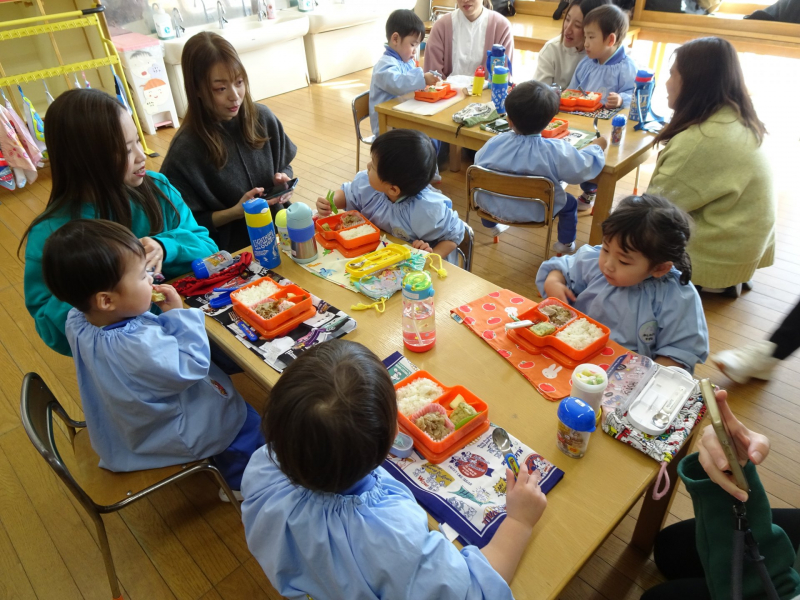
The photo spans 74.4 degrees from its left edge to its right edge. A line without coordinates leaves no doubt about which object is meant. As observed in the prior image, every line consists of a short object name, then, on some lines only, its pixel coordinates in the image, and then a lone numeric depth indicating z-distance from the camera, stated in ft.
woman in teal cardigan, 5.18
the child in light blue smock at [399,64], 11.50
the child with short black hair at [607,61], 10.41
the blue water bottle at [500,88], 10.09
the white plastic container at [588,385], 3.78
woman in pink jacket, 12.86
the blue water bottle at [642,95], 9.13
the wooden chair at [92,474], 4.34
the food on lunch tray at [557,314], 4.87
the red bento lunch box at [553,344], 4.51
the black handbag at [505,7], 20.45
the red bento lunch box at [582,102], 10.21
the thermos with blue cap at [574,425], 3.50
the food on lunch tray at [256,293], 5.29
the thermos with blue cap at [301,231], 5.76
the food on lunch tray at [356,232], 6.17
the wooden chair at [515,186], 8.17
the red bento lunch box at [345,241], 6.07
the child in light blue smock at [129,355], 4.25
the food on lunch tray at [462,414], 3.85
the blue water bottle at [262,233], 5.59
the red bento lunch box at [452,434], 3.72
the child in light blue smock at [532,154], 8.37
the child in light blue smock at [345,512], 2.70
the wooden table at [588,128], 8.52
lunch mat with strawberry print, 4.39
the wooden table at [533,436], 3.21
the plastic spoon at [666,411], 3.89
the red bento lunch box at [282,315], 4.92
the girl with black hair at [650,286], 4.81
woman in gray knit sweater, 6.67
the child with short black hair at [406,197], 6.27
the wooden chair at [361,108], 11.85
